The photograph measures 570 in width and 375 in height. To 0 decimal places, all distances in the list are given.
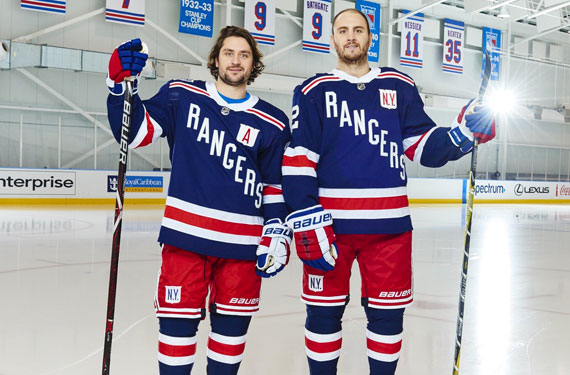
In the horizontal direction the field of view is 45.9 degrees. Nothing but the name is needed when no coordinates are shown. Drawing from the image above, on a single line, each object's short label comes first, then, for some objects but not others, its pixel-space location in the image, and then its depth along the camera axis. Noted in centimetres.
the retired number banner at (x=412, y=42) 2022
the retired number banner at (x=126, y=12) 1569
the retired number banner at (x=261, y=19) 1725
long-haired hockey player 229
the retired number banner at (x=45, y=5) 1461
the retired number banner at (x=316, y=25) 1839
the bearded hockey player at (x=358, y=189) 248
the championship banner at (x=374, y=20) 1936
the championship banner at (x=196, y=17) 1680
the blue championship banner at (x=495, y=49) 2227
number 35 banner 2139
